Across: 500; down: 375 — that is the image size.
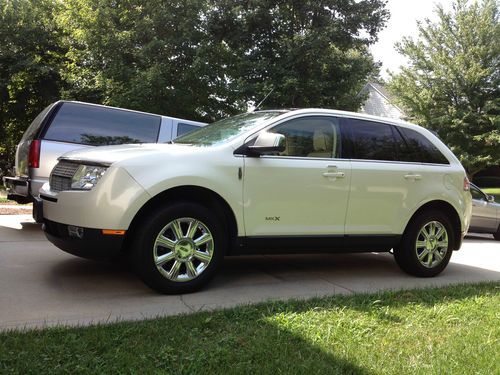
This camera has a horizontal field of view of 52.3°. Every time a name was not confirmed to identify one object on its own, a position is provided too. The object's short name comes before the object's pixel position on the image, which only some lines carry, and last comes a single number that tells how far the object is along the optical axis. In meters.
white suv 4.43
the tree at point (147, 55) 15.23
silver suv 7.28
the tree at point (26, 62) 18.12
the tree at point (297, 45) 17.52
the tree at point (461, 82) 22.27
